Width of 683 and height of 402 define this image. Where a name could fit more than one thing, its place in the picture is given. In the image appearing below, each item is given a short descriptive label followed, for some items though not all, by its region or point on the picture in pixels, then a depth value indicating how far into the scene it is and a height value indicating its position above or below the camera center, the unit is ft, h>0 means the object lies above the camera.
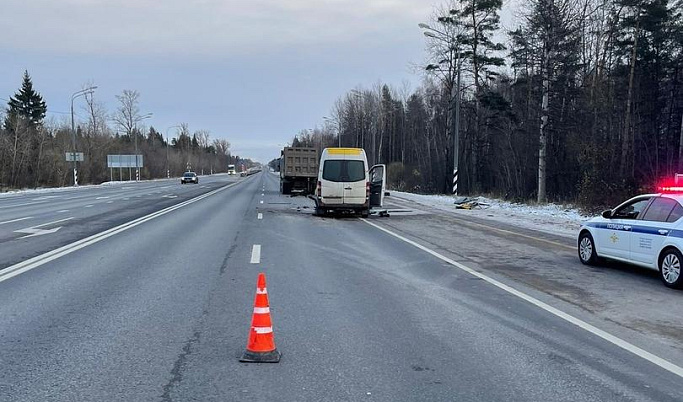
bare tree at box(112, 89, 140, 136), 353.92 +32.83
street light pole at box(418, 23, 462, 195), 104.55 +21.69
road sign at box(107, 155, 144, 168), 271.90 +4.88
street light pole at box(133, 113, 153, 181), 283.90 +2.47
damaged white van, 69.41 -0.93
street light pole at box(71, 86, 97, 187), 183.30 +14.59
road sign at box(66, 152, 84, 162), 211.43 +5.08
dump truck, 126.11 +1.44
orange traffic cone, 16.83 -4.99
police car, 29.04 -3.29
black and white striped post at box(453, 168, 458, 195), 108.17 -2.01
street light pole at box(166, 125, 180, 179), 366.63 +0.16
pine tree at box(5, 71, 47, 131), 271.63 +32.56
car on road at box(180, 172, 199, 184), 239.85 -2.76
